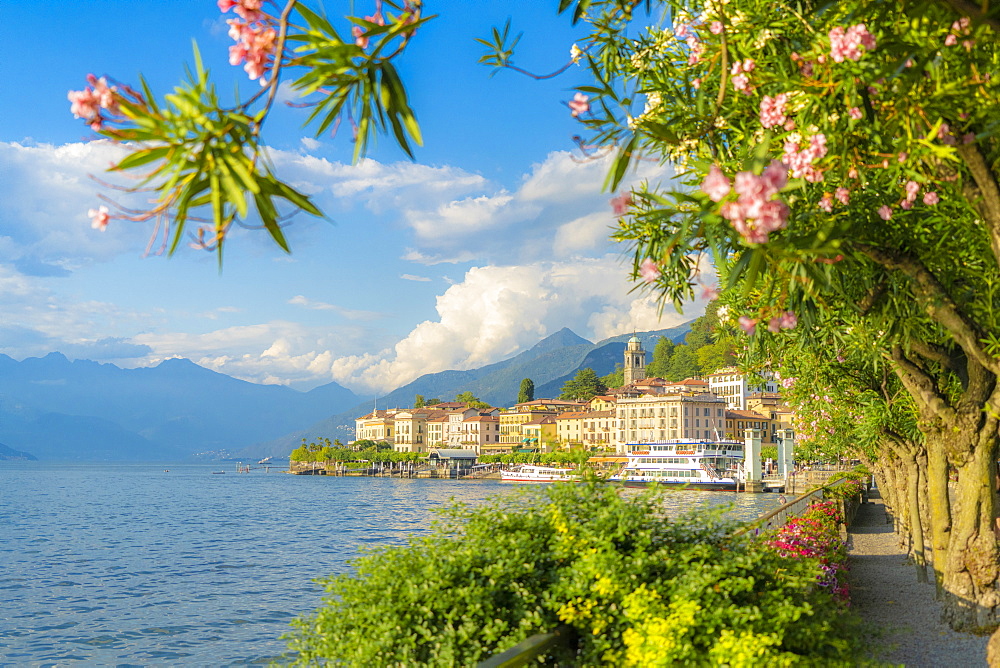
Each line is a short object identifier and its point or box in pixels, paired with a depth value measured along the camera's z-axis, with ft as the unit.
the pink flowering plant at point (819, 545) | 33.11
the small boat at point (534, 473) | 342.21
